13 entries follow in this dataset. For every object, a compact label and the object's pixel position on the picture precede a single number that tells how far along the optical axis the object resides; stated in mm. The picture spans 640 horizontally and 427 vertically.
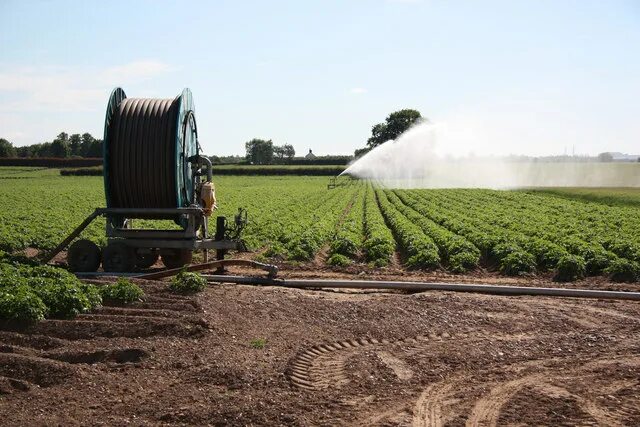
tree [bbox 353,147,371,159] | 135375
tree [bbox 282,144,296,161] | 180125
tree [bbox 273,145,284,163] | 170525
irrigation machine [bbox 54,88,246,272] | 15391
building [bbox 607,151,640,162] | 188075
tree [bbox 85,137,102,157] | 127438
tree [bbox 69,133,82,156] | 147500
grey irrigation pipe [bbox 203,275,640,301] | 13312
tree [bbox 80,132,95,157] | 142250
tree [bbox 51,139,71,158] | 145062
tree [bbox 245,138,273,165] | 160000
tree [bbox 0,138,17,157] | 139750
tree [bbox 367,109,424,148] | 135875
